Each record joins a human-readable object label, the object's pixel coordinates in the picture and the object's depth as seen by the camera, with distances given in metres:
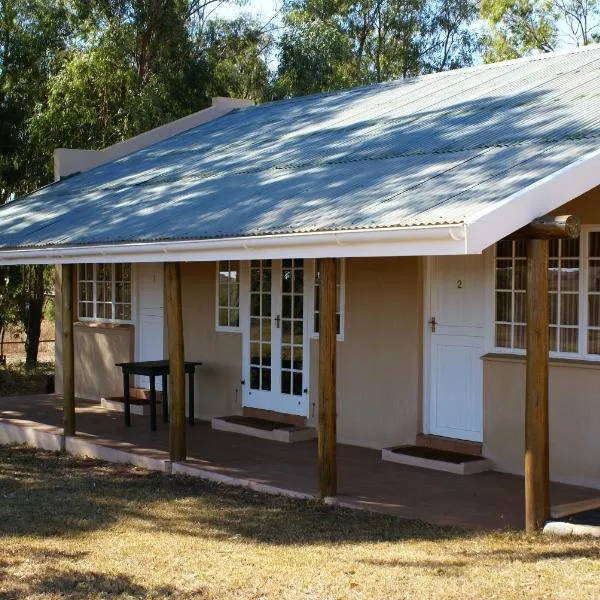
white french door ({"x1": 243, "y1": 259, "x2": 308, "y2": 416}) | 11.73
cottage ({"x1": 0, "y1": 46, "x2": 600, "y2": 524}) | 7.08
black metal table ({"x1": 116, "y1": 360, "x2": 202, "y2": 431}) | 11.92
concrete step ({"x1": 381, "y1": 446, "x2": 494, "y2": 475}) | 9.38
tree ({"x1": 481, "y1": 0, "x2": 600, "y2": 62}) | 30.59
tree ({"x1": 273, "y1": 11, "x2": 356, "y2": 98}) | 26.41
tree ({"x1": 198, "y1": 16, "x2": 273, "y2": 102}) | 28.19
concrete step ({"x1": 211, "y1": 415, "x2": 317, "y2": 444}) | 11.21
